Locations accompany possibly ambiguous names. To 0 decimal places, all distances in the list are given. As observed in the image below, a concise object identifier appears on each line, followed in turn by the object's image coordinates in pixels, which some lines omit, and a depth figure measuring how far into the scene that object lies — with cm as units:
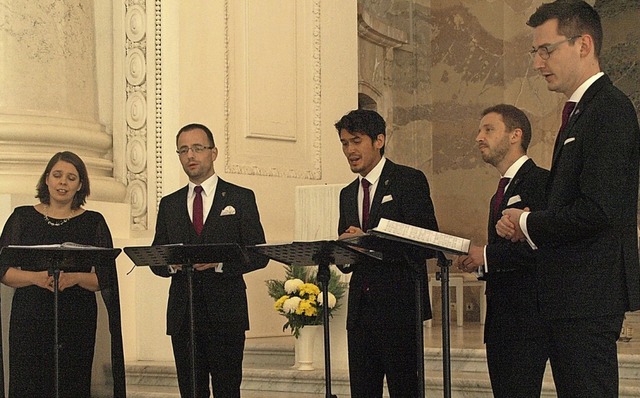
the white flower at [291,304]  1237
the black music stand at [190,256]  869
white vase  1260
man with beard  776
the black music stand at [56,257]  888
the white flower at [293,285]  1261
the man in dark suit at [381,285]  877
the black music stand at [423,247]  716
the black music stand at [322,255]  813
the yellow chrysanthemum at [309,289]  1252
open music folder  710
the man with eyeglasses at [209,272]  957
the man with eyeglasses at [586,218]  637
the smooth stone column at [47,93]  1401
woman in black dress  1016
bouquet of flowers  1238
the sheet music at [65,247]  884
